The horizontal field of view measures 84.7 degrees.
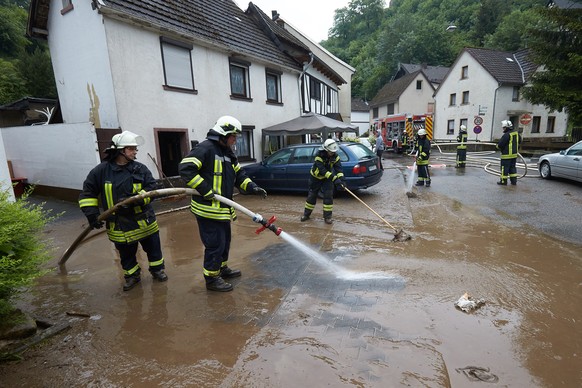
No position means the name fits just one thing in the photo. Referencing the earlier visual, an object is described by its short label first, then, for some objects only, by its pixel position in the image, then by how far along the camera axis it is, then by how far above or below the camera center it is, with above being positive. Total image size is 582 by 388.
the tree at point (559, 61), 13.64 +2.72
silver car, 9.03 -1.24
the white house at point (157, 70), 8.03 +1.99
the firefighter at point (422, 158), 9.69 -0.91
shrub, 2.43 -0.85
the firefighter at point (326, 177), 6.38 -0.92
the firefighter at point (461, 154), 13.75 -1.18
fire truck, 22.39 -0.01
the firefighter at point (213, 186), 3.46 -0.55
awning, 11.45 +0.21
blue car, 8.24 -0.98
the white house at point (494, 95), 27.84 +2.75
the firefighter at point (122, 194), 3.57 -0.59
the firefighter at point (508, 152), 9.10 -0.78
